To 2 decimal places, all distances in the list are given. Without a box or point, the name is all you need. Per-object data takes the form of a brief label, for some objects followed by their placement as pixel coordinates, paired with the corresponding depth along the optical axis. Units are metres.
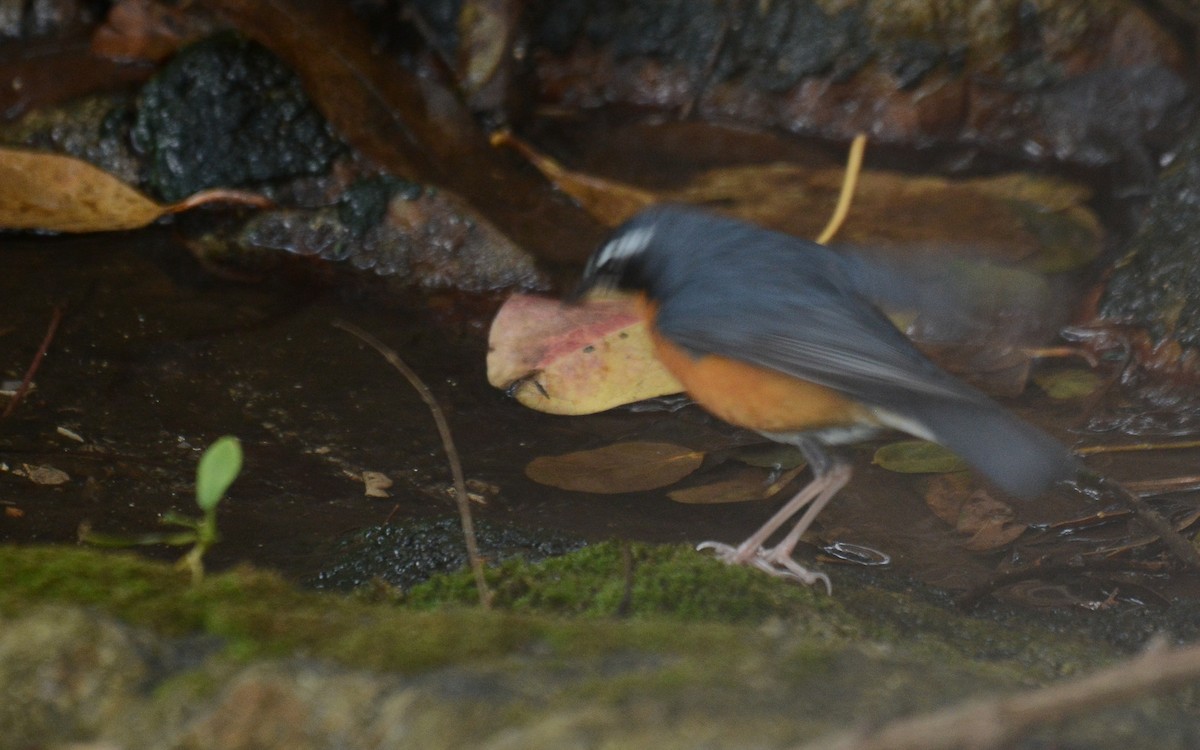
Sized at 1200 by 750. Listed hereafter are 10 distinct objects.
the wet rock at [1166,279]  9.84
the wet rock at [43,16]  13.74
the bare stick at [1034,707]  2.61
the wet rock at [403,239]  10.95
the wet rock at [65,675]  3.44
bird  6.60
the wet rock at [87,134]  11.90
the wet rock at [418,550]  6.50
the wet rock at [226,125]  11.73
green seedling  4.86
